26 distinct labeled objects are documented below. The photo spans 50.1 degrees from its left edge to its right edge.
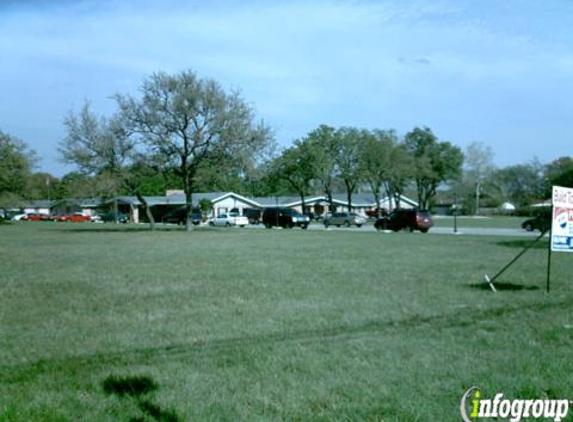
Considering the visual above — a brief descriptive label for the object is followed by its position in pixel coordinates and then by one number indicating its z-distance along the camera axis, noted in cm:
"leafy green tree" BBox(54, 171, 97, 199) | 4312
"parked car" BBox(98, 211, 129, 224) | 8378
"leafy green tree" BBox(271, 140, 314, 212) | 7744
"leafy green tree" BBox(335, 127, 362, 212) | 7769
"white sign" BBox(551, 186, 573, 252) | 1090
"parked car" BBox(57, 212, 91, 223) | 8898
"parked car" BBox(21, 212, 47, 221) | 9812
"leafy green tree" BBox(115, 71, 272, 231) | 4144
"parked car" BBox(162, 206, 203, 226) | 6694
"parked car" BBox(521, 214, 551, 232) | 3768
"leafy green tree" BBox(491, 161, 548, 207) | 10769
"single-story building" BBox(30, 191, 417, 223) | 8431
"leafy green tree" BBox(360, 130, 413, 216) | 7575
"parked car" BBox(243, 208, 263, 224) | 6939
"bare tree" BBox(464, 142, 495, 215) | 10588
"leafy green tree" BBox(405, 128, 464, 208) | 8725
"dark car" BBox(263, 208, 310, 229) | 5231
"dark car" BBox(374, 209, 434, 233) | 4078
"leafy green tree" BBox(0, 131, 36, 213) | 6662
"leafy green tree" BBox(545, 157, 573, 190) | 10225
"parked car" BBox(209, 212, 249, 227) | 6091
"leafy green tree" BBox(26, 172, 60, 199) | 7019
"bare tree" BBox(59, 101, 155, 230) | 4312
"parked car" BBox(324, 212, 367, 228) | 5656
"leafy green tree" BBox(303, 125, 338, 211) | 7669
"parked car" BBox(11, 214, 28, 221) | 9795
